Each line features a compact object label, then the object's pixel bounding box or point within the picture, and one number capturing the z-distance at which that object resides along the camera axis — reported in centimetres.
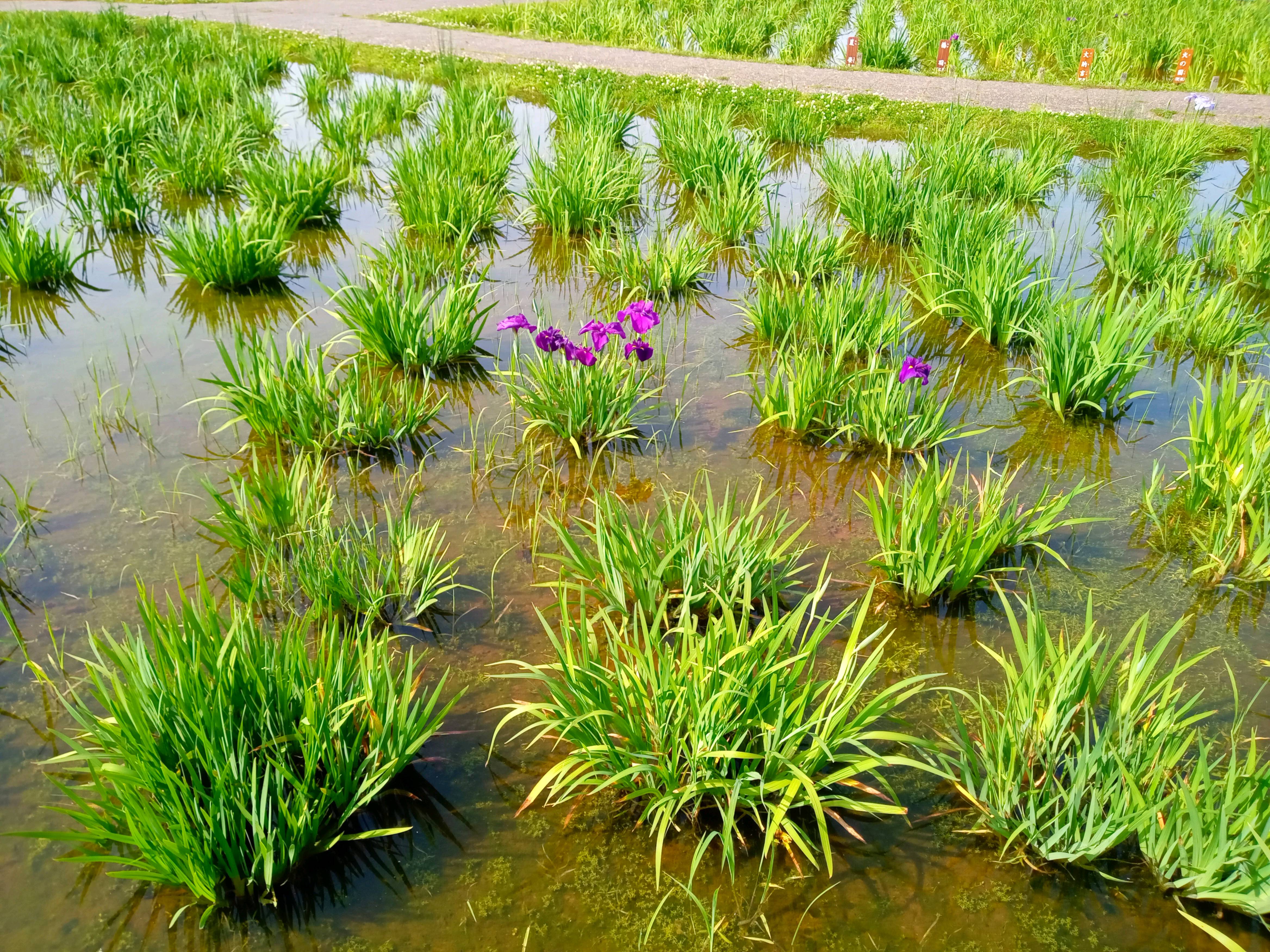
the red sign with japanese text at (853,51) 1102
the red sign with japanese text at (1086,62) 1044
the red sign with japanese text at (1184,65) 1041
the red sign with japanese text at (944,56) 1057
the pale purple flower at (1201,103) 848
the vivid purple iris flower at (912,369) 357
